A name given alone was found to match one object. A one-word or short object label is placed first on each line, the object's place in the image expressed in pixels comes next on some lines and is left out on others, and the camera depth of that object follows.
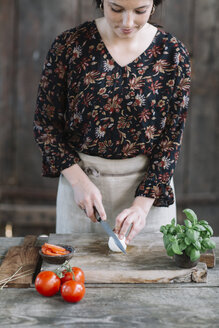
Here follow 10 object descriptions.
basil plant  1.73
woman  2.13
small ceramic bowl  1.79
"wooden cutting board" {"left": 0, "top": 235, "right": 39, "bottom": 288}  1.74
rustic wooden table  1.51
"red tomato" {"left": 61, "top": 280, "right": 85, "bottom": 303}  1.59
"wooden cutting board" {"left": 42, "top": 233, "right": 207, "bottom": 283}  1.76
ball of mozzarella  1.91
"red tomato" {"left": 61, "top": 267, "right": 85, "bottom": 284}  1.67
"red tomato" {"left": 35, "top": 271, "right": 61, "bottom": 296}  1.63
